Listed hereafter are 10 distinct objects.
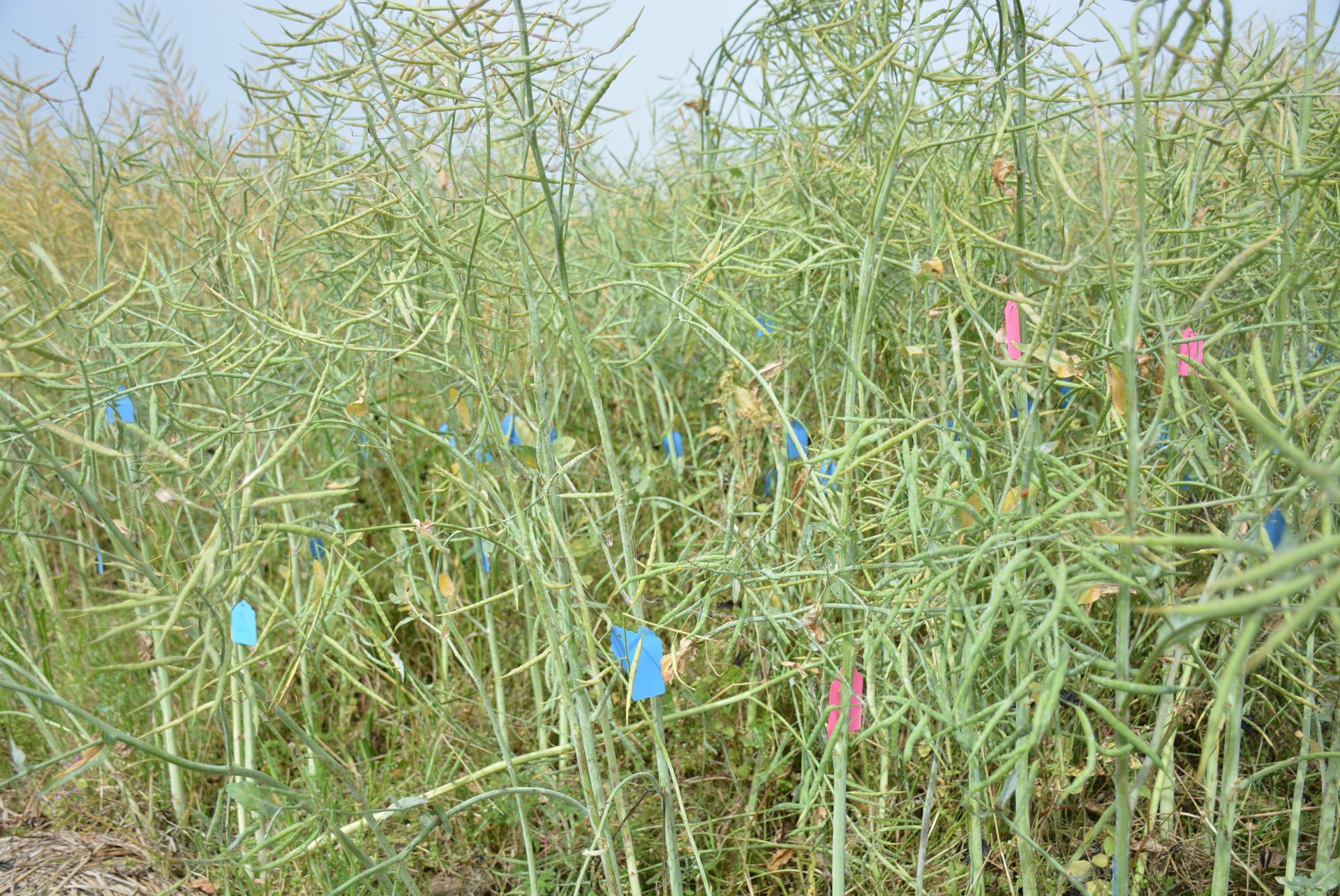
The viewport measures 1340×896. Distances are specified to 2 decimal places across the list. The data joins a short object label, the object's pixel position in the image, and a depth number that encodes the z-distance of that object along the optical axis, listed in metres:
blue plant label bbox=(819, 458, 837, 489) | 1.17
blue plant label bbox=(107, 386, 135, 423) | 1.22
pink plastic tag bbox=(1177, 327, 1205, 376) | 0.99
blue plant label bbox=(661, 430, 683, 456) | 1.62
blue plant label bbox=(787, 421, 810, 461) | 1.29
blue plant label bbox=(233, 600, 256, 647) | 1.06
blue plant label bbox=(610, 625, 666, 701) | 0.91
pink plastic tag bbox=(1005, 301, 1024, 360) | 0.91
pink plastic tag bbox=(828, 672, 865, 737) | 0.94
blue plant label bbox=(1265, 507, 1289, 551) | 0.88
